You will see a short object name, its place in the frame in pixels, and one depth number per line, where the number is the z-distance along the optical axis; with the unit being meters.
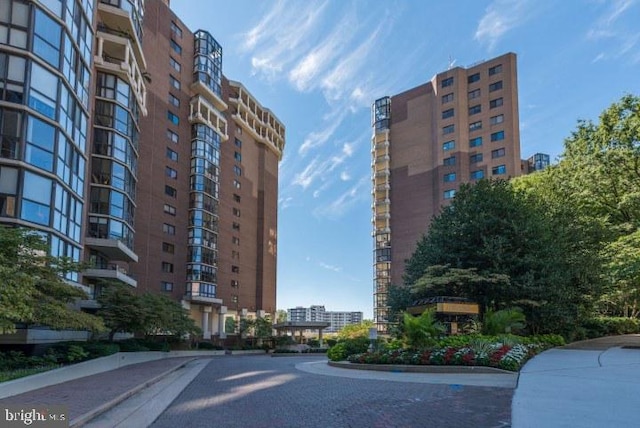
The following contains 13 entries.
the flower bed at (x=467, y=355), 15.55
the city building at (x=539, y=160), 111.17
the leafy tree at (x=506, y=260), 24.62
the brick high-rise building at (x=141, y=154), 25.81
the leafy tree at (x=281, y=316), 102.84
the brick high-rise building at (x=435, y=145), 73.44
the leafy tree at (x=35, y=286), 13.73
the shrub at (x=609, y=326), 32.38
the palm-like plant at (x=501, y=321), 21.06
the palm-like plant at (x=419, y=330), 18.23
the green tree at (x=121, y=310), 30.76
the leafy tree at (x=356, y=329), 88.93
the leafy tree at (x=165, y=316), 33.50
